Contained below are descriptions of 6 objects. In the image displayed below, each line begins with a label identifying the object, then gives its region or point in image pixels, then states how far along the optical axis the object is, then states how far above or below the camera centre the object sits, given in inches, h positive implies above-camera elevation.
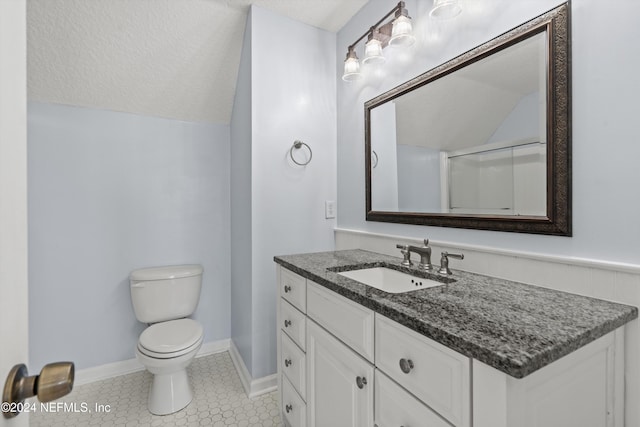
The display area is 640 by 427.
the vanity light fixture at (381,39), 55.1 +34.6
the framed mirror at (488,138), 39.4 +11.9
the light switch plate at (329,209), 84.0 +0.3
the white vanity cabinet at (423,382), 24.6 -17.4
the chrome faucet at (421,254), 52.1 -8.0
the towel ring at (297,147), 78.3 +16.7
